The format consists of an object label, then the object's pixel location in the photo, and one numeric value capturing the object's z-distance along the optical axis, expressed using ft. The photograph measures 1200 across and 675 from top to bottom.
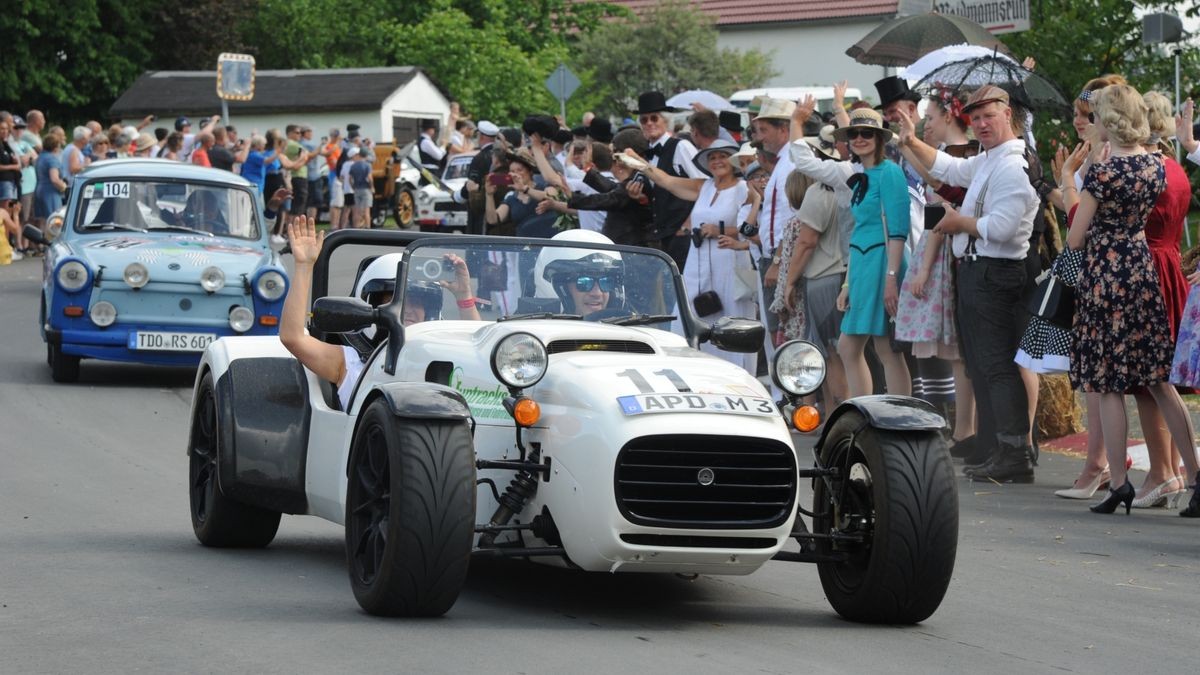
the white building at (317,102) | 181.98
